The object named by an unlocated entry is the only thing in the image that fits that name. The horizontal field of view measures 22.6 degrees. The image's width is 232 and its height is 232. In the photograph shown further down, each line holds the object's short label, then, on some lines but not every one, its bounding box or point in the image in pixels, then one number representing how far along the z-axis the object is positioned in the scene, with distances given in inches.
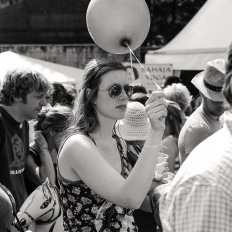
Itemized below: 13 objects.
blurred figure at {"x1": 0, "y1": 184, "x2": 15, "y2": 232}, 82.9
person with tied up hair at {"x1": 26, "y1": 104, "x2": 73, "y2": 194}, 150.6
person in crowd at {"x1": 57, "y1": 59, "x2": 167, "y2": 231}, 91.7
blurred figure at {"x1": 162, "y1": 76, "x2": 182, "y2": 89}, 355.3
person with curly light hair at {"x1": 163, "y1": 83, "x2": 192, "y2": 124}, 231.5
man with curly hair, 127.2
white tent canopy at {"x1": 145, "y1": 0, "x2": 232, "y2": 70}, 351.6
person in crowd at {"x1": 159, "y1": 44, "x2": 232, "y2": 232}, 57.7
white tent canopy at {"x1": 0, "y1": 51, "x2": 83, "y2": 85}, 338.8
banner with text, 405.2
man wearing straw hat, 160.9
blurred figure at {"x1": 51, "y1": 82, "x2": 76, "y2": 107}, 225.6
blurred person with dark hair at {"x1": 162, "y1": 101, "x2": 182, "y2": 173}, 190.1
